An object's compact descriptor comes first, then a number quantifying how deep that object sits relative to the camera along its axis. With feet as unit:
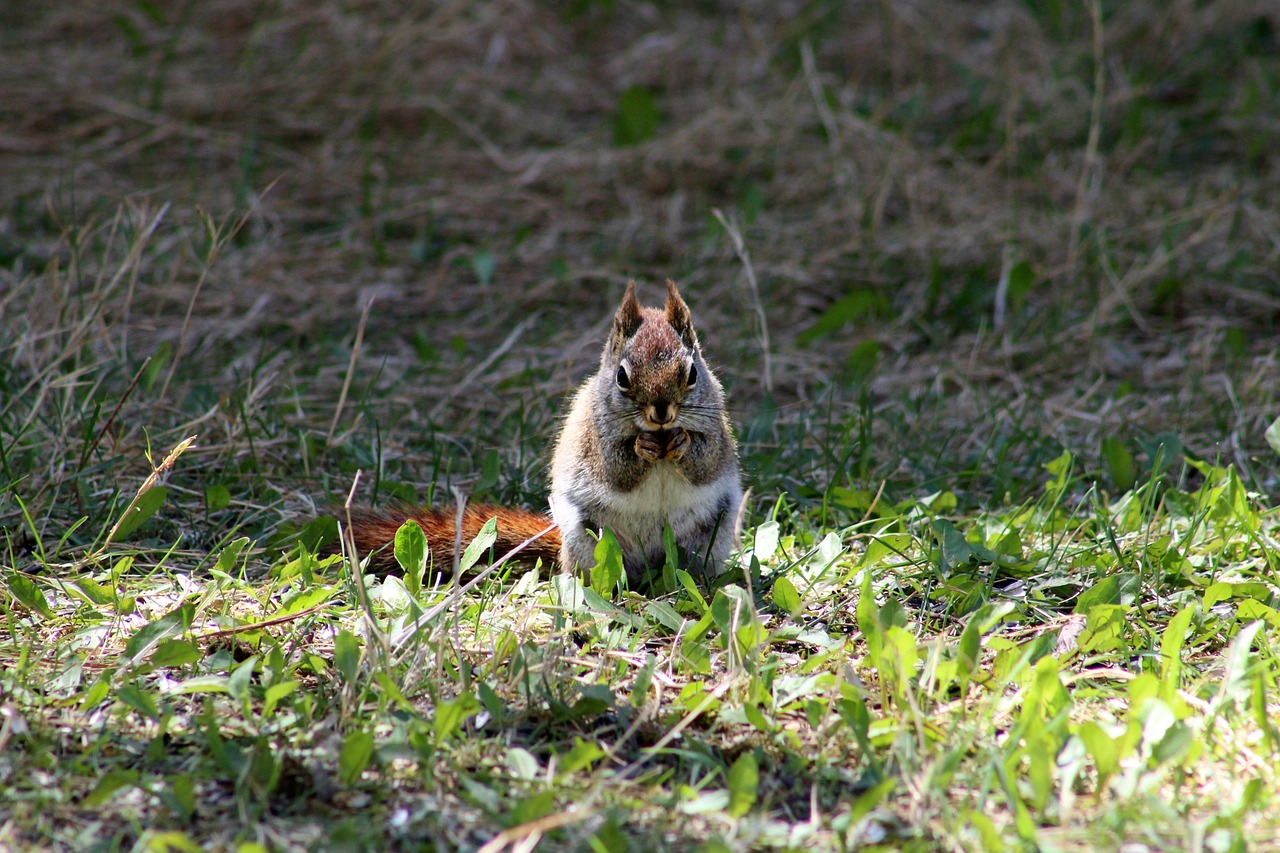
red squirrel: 16.88
